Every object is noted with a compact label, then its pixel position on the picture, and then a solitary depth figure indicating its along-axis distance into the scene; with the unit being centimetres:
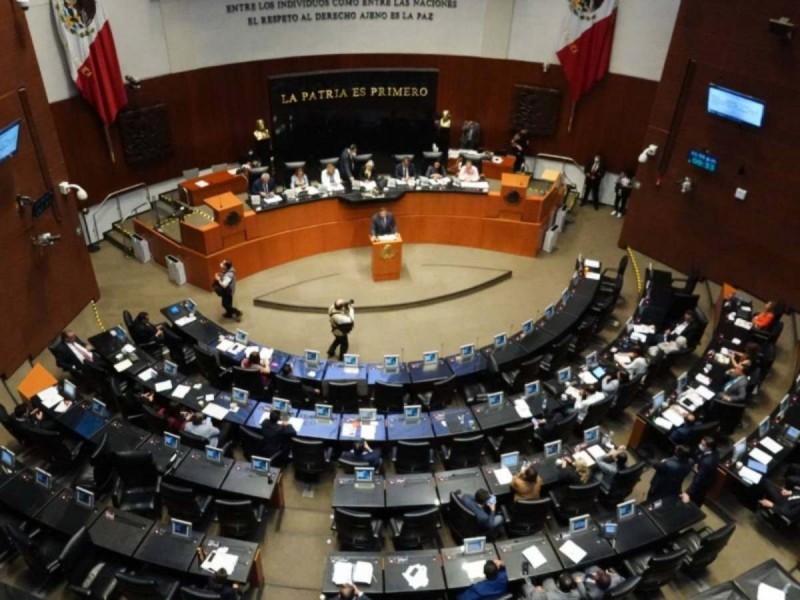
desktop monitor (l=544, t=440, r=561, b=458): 977
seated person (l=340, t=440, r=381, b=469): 961
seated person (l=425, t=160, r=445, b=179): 1669
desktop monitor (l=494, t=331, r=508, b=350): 1210
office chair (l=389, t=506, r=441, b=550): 866
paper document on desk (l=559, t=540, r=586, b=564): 834
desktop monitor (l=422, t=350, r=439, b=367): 1155
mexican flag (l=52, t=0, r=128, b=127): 1379
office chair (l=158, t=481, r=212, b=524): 880
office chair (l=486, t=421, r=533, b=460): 1004
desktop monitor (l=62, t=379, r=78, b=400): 1062
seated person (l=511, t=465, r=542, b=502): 894
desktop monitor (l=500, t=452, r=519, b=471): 959
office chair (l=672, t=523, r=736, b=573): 822
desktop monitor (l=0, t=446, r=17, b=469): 919
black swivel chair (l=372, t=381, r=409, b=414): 1084
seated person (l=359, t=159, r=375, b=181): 1612
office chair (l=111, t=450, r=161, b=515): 906
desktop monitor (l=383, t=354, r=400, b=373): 1145
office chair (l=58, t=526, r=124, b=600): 788
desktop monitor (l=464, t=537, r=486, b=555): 834
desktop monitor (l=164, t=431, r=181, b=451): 970
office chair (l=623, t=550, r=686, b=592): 801
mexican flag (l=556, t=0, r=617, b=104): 1662
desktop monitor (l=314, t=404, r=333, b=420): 1044
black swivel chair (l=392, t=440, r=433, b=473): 973
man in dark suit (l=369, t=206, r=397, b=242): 1476
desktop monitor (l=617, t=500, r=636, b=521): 884
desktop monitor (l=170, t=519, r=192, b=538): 844
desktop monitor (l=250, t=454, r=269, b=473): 941
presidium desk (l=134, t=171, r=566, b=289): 1451
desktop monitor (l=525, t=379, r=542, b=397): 1095
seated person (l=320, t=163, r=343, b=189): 1600
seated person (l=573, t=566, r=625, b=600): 757
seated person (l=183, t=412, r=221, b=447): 994
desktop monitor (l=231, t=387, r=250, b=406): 1065
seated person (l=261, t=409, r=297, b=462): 979
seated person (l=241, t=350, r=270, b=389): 1111
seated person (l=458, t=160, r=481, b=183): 1656
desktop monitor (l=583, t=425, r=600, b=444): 998
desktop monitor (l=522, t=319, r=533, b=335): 1238
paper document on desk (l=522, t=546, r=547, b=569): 827
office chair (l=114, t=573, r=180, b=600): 750
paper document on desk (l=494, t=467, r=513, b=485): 937
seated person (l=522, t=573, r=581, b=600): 759
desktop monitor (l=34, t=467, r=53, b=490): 906
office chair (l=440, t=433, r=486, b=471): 991
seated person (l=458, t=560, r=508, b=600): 763
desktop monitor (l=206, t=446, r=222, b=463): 961
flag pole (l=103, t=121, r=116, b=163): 1547
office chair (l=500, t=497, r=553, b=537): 880
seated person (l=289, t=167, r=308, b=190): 1585
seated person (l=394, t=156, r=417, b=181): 1653
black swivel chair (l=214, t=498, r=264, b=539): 865
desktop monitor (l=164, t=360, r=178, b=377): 1127
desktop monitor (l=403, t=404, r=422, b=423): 1041
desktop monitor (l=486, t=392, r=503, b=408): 1071
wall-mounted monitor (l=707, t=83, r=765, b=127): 1282
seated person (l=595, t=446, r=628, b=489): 935
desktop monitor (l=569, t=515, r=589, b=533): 863
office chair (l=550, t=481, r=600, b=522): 900
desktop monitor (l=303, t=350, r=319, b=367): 1160
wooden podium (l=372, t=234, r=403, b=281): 1475
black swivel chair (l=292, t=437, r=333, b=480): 967
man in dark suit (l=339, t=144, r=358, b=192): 1628
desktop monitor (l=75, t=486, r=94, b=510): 886
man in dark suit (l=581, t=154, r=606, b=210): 1788
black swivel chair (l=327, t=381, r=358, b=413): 1084
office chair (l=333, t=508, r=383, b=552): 860
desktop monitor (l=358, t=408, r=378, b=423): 1038
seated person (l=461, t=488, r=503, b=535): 864
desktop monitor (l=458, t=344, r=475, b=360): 1179
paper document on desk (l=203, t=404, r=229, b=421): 1041
